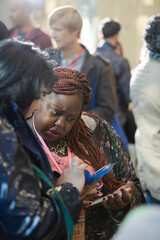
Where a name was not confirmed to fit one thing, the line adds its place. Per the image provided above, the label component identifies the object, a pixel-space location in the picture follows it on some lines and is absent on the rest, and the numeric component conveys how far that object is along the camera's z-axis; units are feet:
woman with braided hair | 5.57
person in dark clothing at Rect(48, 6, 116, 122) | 11.20
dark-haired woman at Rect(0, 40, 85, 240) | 3.55
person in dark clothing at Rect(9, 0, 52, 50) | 13.60
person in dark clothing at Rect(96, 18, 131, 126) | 14.62
